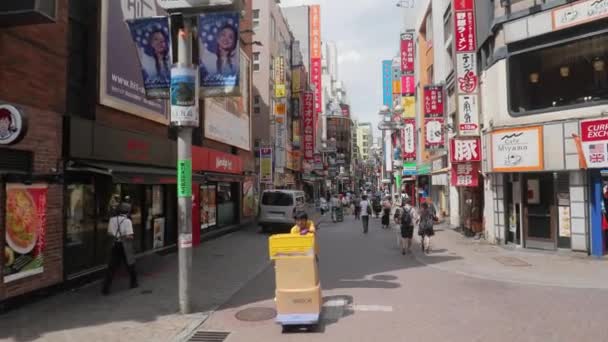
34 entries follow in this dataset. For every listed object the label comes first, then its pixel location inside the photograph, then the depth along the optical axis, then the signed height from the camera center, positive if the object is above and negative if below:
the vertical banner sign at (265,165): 28.73 +1.81
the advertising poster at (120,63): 10.59 +3.32
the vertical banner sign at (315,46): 64.00 +21.35
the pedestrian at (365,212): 21.02 -0.97
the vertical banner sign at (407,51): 35.38 +11.32
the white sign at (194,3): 7.55 +3.26
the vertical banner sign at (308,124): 46.62 +7.30
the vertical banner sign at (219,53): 7.73 +2.50
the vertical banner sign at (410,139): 36.31 +4.35
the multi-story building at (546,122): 12.72 +2.08
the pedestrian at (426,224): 14.18 -1.07
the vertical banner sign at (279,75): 34.38 +9.32
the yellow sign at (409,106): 37.09 +7.14
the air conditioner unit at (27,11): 7.08 +2.98
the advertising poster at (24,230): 7.57 -0.63
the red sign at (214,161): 16.51 +1.36
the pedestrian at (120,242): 9.05 -0.98
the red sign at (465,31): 16.58 +6.04
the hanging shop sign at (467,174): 16.80 +0.63
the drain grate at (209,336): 6.35 -2.10
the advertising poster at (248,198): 24.16 -0.29
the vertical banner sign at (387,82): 56.52 +14.25
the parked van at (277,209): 20.38 -0.77
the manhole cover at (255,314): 7.29 -2.08
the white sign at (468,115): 16.62 +2.84
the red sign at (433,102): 23.47 +4.73
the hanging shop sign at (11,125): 7.14 +1.13
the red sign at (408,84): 37.12 +9.03
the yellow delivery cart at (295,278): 6.69 -1.32
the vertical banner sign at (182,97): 7.56 +1.66
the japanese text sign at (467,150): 16.70 +1.53
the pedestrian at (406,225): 14.27 -1.10
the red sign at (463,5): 16.36 +6.90
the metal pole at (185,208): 7.52 -0.25
